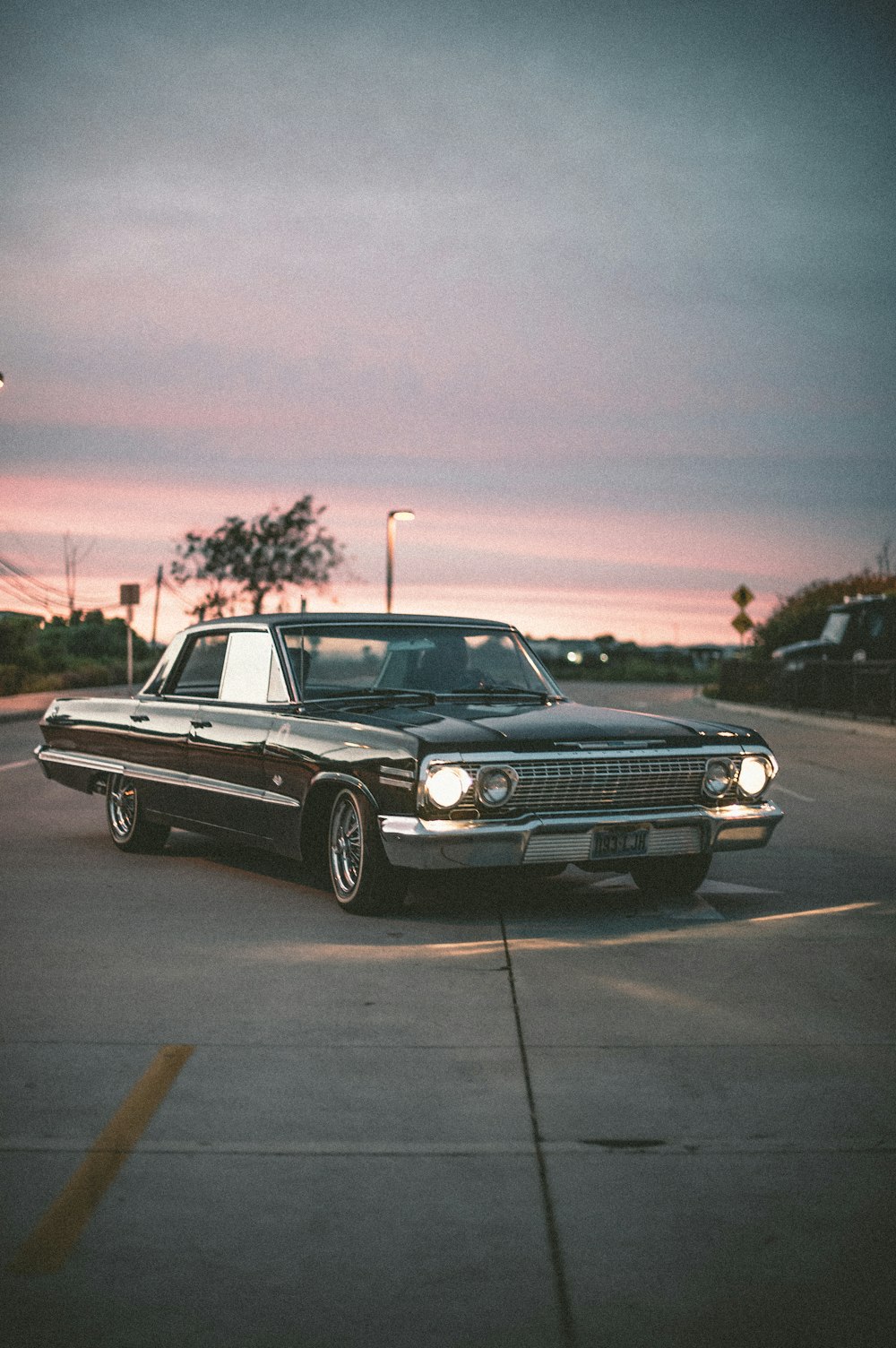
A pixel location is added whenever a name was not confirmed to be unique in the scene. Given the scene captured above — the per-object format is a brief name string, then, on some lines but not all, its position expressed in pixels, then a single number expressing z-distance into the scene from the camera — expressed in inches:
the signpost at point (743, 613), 1598.2
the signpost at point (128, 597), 1517.0
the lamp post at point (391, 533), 1519.4
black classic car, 290.0
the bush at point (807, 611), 1706.4
